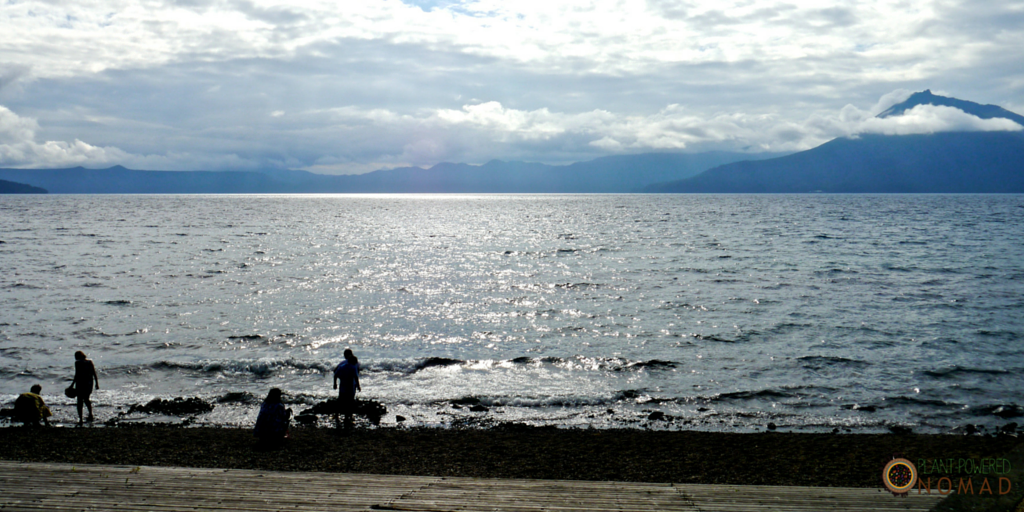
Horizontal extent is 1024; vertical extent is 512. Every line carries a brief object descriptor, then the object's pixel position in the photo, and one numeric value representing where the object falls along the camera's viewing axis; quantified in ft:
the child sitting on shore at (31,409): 54.90
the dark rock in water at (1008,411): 60.44
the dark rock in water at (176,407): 62.34
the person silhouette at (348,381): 58.59
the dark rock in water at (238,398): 66.44
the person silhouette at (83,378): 58.65
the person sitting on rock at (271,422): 49.37
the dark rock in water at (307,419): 59.07
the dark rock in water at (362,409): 61.16
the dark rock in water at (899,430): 55.93
